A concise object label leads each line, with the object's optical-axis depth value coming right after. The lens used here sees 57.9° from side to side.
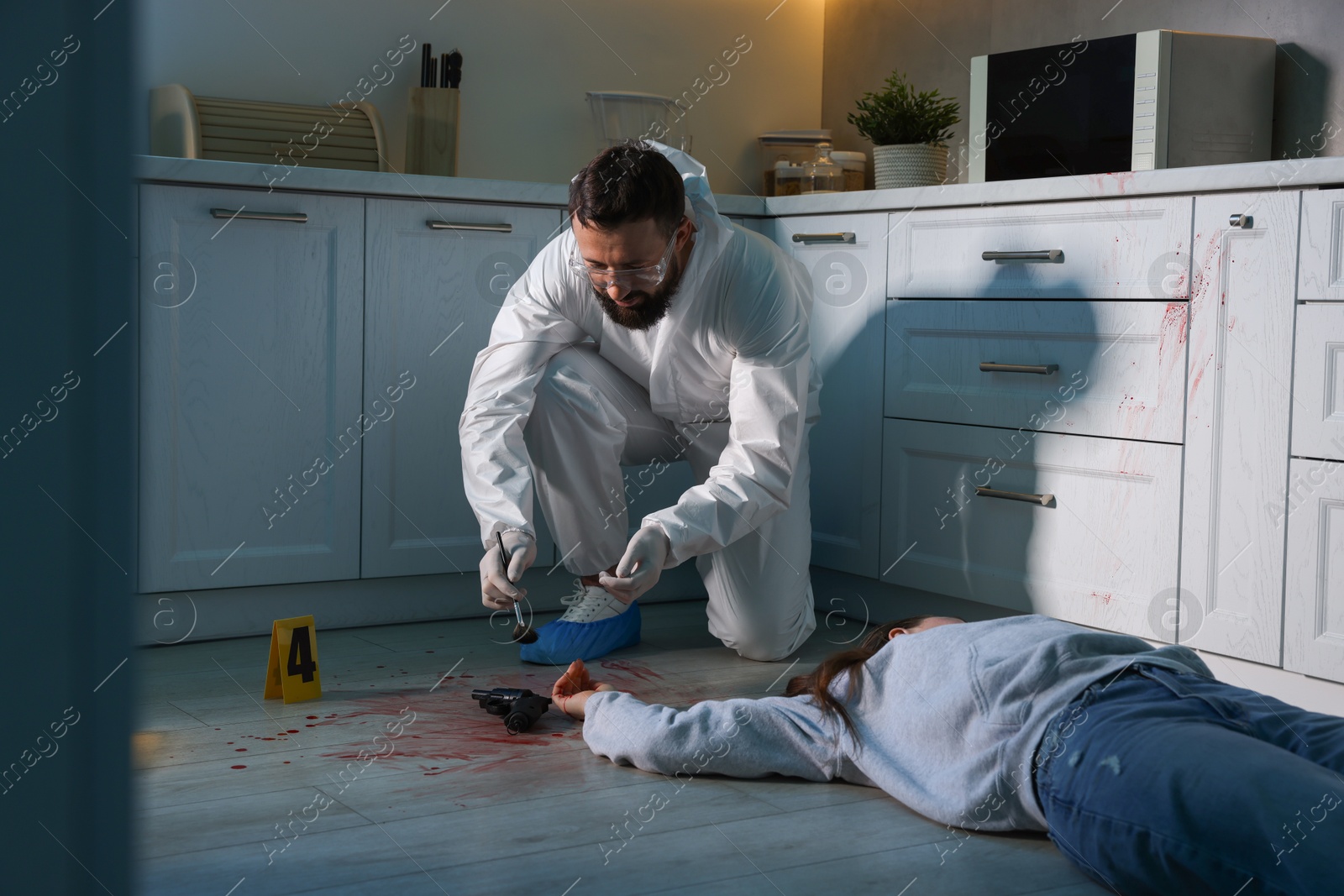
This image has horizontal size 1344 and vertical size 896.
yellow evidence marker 1.84
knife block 2.63
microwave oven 2.12
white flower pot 2.61
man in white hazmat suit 1.80
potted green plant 2.61
